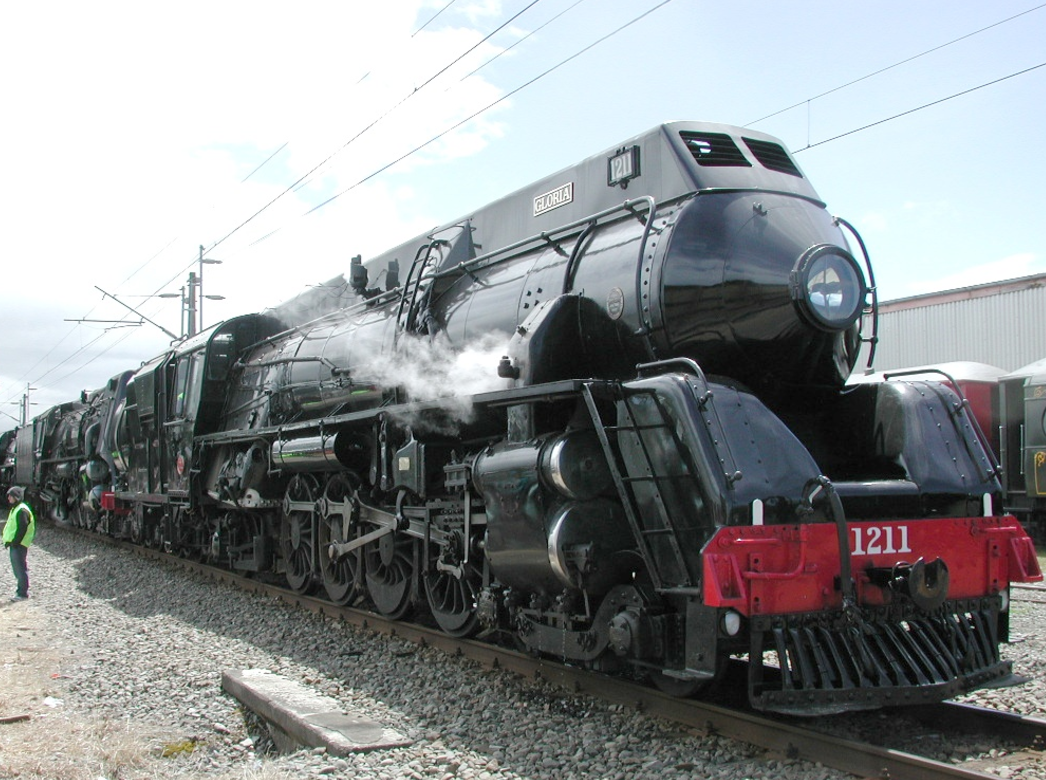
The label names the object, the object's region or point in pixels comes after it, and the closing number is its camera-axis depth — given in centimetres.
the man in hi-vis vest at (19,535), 1116
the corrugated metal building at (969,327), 2217
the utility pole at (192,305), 2569
